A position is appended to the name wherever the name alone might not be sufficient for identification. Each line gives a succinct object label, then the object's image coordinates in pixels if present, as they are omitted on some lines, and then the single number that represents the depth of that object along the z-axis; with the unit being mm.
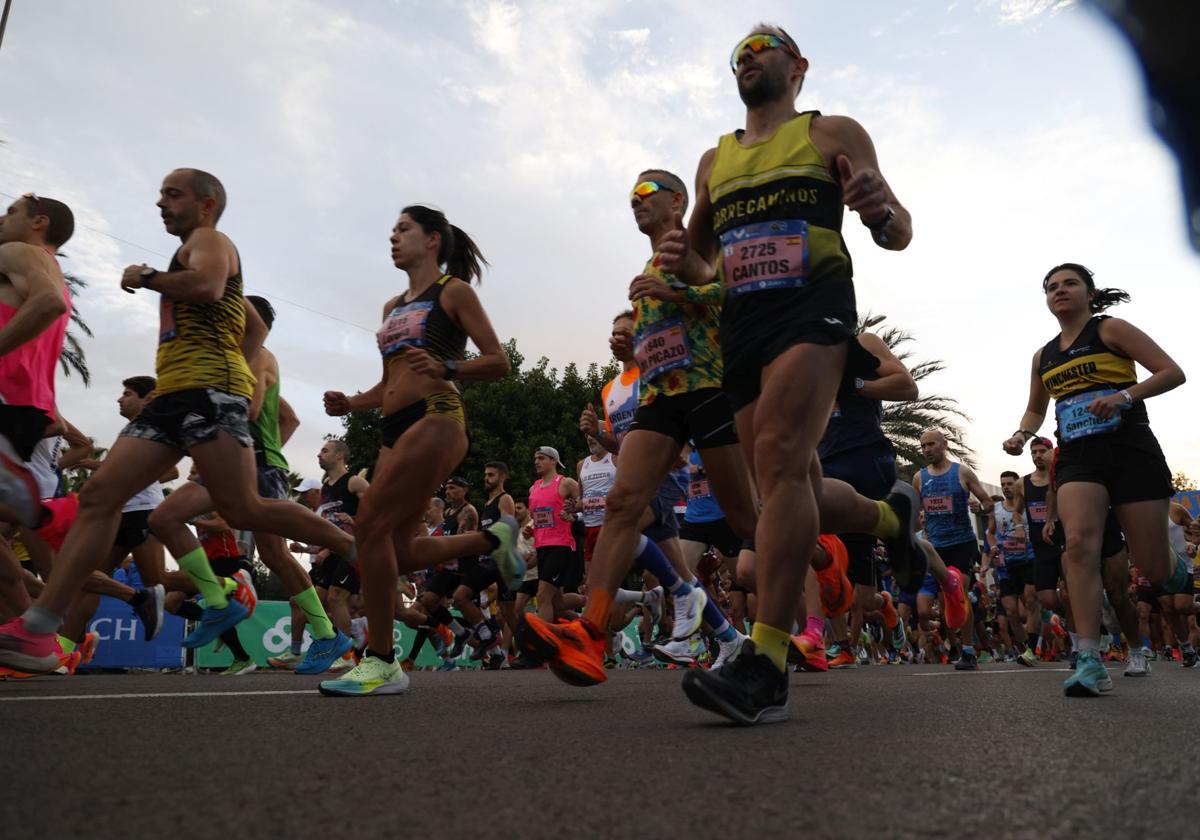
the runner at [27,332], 4793
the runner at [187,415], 4285
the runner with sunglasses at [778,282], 3170
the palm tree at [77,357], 27656
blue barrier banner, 13047
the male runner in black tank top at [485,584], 11945
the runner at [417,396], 4492
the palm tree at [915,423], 26812
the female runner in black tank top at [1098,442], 5066
